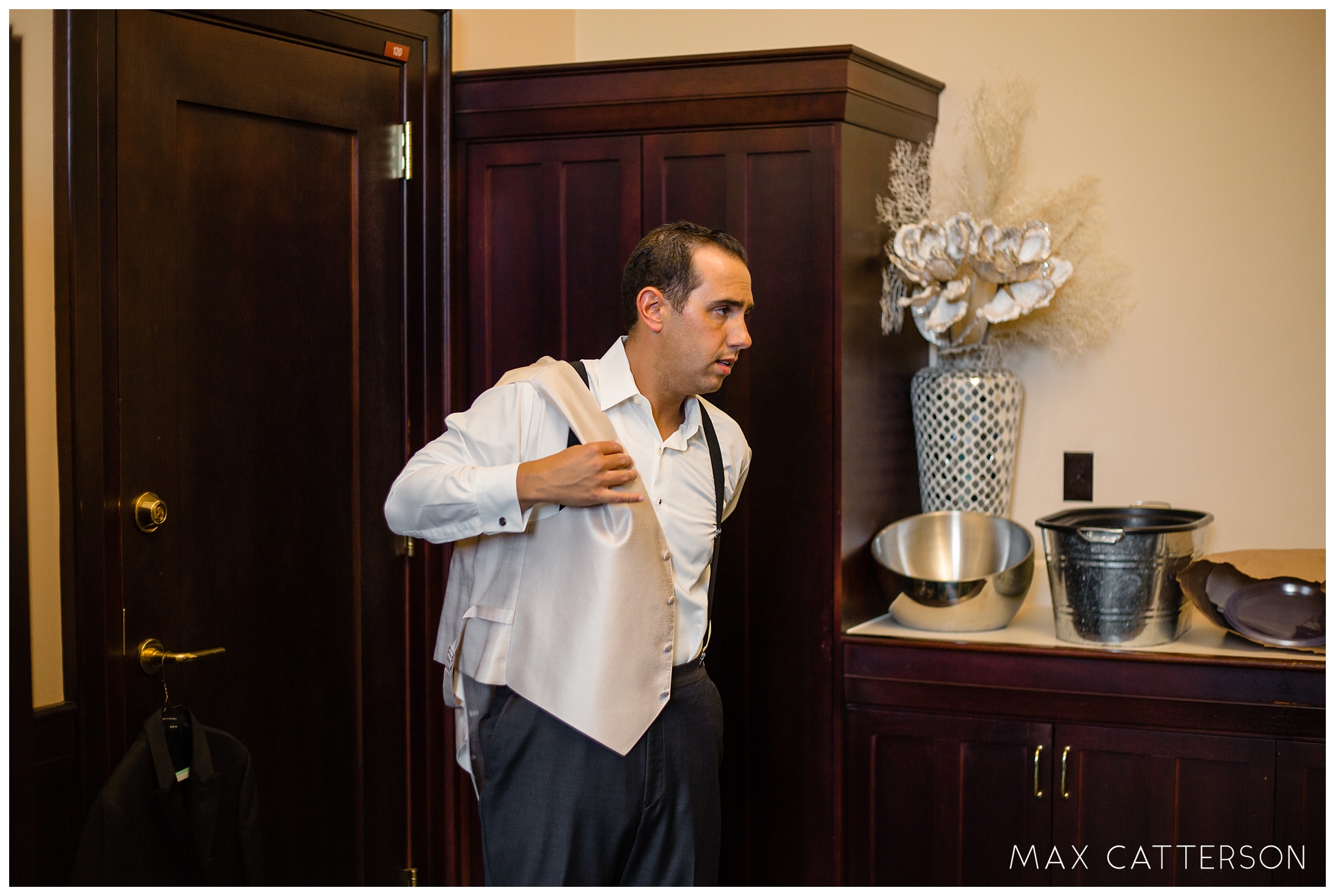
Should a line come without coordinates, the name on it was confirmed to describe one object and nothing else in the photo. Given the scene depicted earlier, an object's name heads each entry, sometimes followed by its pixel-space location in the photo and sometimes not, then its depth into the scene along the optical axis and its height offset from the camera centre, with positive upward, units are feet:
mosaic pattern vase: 9.35 -0.22
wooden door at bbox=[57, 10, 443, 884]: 7.03 +0.09
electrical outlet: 9.86 -0.61
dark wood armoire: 8.52 +0.92
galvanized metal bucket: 8.13 -1.23
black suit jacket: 6.56 -2.45
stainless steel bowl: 8.58 -1.27
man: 6.00 -0.98
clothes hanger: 7.09 -2.04
